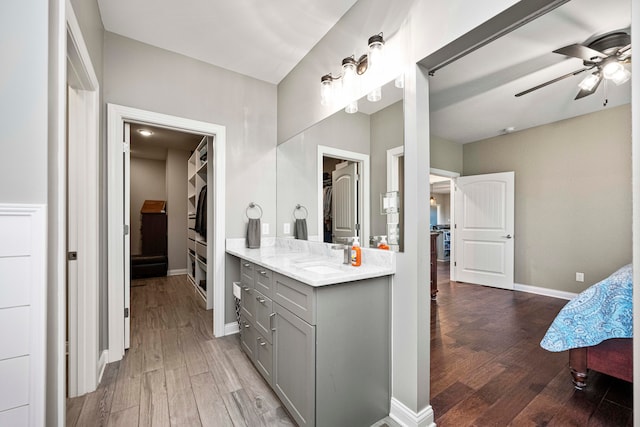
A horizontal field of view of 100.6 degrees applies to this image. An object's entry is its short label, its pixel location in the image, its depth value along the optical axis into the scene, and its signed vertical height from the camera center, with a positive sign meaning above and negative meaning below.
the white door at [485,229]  4.48 -0.28
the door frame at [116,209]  2.21 +0.05
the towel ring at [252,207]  2.89 +0.08
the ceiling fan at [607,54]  1.96 +1.23
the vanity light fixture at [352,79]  1.69 +1.02
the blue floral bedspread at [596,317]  1.67 -0.69
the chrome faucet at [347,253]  1.86 -0.27
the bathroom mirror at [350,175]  1.68 +0.31
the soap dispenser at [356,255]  1.74 -0.27
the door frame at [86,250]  1.77 -0.24
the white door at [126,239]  2.35 -0.22
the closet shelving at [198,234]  3.46 -0.35
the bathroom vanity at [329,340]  1.35 -0.70
